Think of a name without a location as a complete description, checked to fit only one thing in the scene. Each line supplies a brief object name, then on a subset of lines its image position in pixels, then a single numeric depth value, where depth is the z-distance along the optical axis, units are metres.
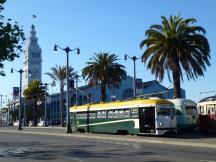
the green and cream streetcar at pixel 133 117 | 24.77
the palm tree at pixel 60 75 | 58.97
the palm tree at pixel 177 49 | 30.13
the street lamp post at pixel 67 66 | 31.93
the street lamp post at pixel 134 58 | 39.84
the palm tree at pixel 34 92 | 70.38
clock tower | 133.48
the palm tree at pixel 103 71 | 42.12
